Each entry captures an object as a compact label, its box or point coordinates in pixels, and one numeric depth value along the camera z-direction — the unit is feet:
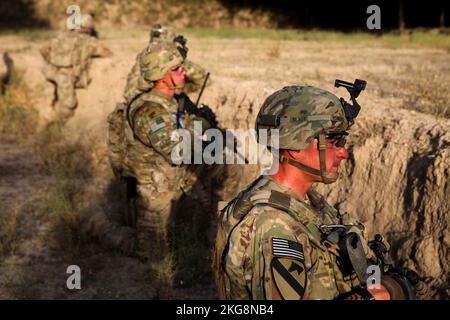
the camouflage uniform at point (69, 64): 35.99
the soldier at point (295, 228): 8.11
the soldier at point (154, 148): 19.08
